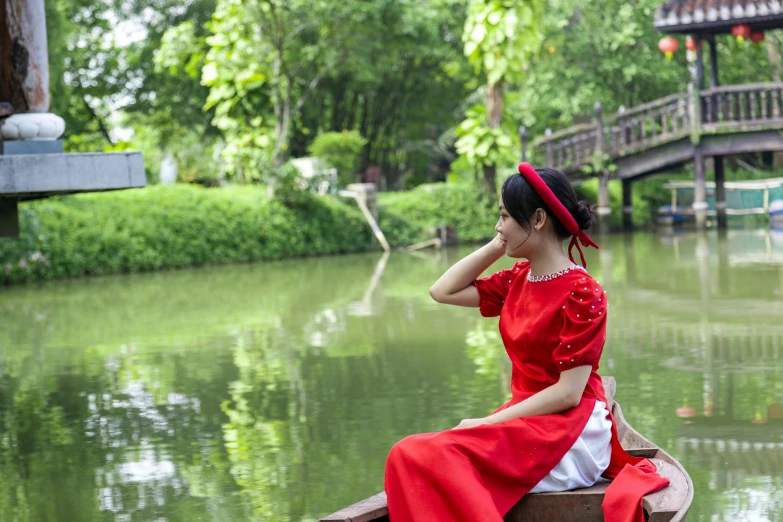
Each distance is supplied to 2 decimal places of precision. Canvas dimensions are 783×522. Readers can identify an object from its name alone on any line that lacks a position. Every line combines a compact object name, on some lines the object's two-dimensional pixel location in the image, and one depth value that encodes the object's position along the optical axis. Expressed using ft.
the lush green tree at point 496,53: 72.33
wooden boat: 9.52
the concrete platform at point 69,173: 21.07
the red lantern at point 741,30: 65.92
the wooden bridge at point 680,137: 68.44
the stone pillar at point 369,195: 73.41
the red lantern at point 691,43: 70.44
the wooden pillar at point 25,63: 22.45
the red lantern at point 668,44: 71.15
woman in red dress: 9.80
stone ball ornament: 21.79
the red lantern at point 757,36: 67.56
